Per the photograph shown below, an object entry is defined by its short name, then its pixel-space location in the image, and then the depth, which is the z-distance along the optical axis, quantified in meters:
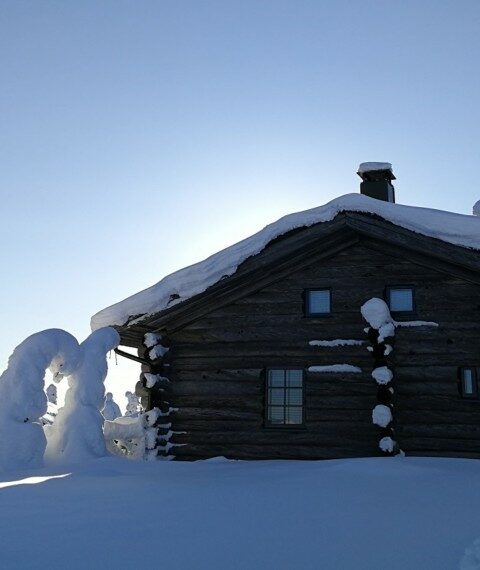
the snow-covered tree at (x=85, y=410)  11.75
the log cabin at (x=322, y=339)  11.18
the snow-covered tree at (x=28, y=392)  10.92
